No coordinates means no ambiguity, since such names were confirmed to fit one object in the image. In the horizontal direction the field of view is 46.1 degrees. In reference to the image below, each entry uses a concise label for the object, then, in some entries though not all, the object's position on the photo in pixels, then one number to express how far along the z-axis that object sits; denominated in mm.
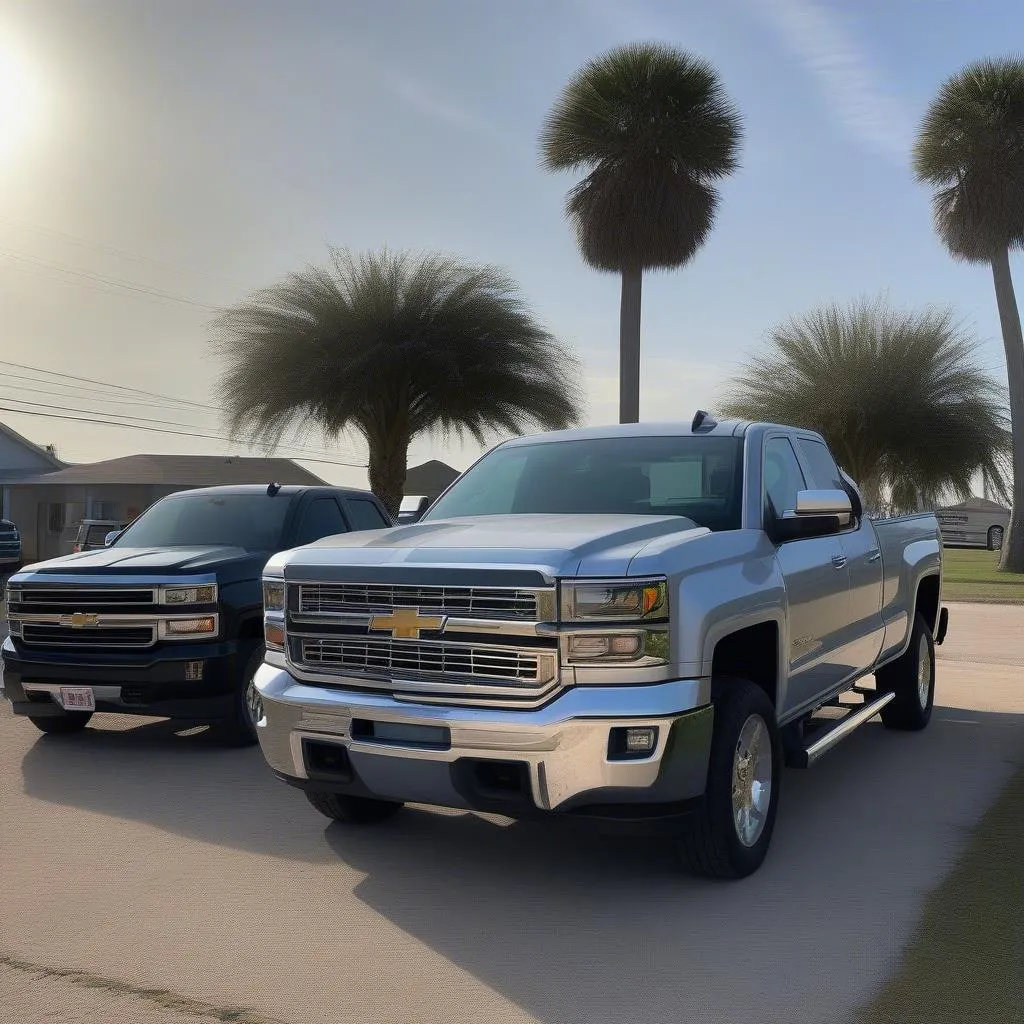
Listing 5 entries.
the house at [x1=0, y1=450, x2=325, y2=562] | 40719
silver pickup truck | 4621
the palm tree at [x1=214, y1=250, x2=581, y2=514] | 27719
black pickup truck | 7754
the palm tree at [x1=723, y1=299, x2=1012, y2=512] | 38062
